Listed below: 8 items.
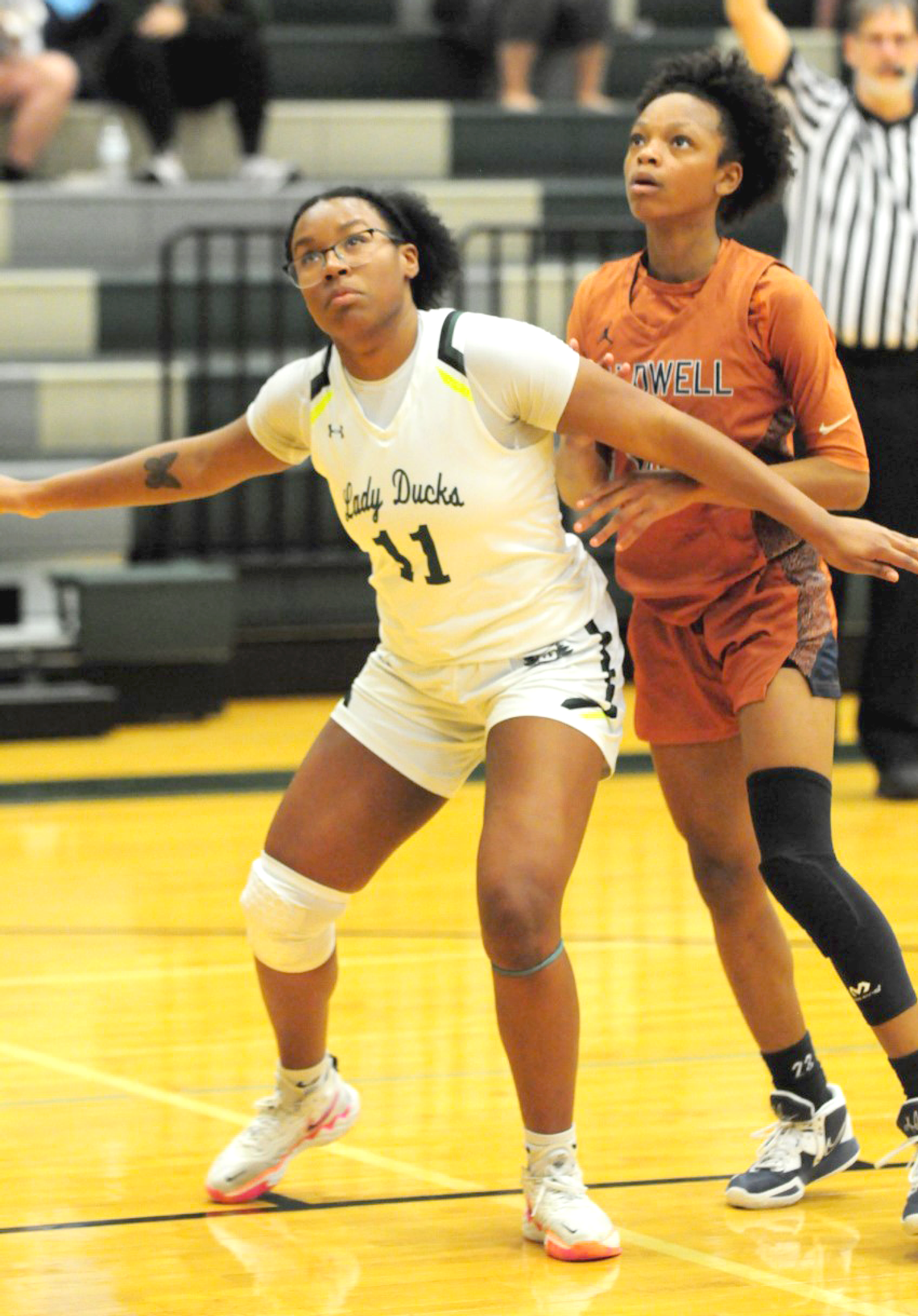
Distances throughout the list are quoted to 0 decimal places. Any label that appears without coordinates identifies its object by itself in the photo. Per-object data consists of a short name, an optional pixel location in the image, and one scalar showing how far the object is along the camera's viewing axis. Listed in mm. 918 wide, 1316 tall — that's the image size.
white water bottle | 20469
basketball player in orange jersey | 6629
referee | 12641
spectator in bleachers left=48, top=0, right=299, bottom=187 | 20266
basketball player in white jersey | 6527
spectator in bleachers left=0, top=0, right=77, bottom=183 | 20016
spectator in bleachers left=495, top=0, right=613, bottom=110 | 21656
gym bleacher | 16125
